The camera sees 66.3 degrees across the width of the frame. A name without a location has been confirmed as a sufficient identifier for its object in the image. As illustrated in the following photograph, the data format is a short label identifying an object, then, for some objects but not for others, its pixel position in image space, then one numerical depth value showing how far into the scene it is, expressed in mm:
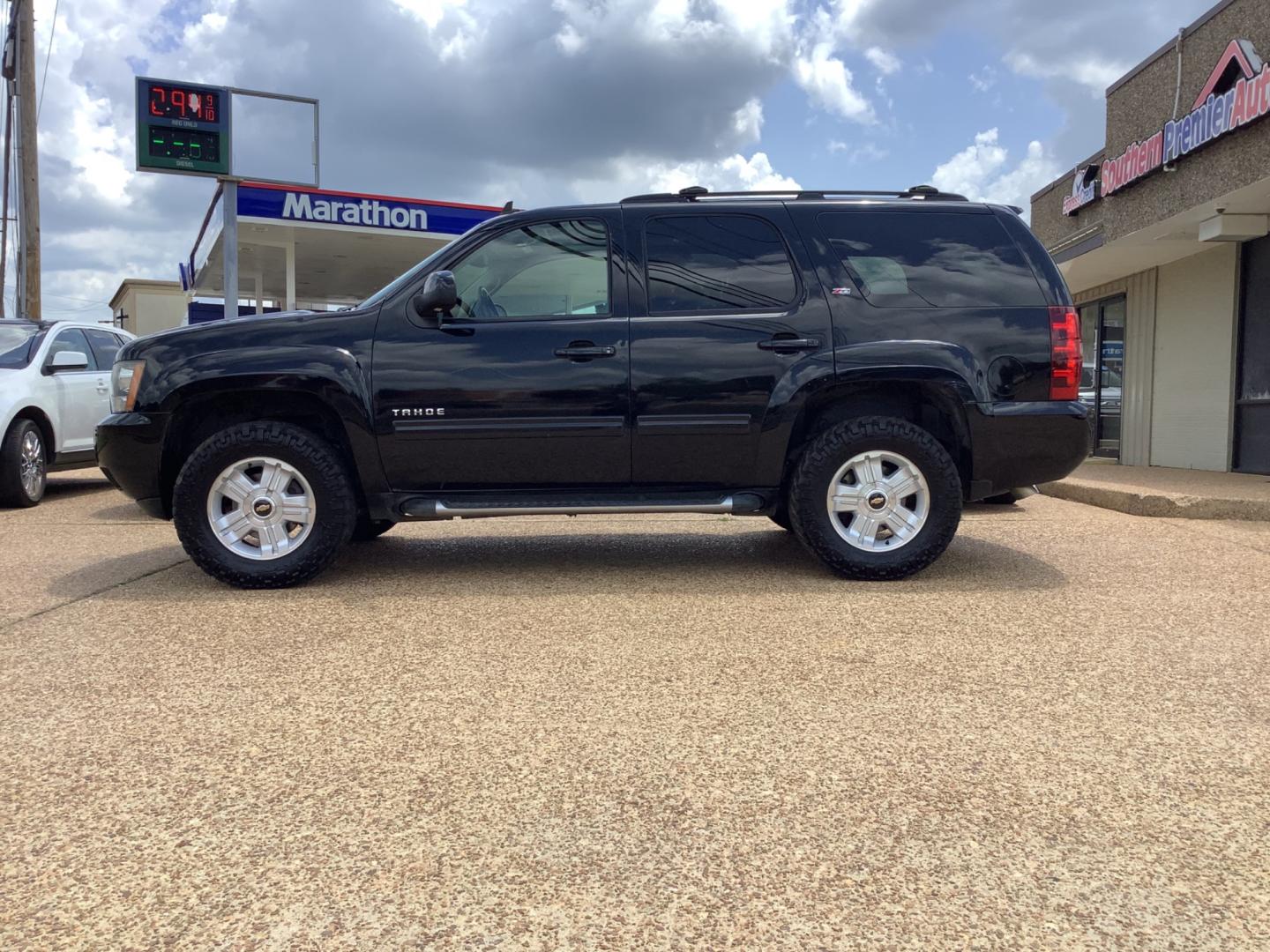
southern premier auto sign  9500
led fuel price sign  14930
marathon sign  17969
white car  8375
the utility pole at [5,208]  18922
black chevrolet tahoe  4734
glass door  15734
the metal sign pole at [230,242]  14930
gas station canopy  18125
